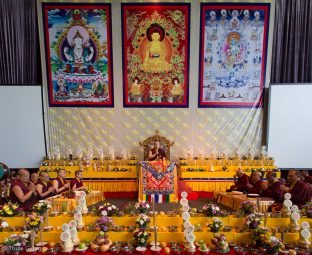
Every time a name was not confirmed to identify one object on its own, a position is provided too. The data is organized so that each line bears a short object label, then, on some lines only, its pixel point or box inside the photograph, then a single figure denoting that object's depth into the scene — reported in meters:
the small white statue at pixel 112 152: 9.76
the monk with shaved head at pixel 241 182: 7.73
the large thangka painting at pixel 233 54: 9.37
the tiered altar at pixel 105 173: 8.95
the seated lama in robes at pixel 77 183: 7.57
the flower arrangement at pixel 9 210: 5.38
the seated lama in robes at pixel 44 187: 6.76
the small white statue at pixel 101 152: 9.68
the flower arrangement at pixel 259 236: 4.57
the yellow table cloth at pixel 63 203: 6.20
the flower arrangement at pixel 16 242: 4.54
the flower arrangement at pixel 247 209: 5.35
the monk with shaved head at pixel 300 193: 6.24
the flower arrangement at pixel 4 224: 5.06
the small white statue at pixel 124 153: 9.71
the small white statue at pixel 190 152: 9.77
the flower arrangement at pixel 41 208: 5.02
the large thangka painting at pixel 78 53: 9.42
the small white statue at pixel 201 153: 9.81
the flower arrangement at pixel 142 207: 5.35
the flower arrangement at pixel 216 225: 4.82
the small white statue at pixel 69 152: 9.70
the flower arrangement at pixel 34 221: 4.71
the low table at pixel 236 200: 6.59
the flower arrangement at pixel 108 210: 5.26
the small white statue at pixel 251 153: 9.74
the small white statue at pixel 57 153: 9.69
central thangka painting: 9.41
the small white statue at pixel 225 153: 9.82
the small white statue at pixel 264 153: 9.60
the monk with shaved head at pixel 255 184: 7.27
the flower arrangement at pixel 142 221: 4.85
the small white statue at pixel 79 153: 9.56
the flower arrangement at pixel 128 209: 5.40
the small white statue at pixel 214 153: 9.77
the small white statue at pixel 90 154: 9.62
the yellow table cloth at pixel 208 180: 8.90
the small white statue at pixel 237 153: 9.90
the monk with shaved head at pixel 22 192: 6.08
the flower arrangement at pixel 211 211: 5.24
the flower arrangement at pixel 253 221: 4.76
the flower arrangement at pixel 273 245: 4.46
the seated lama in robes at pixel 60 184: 7.21
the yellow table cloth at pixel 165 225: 4.91
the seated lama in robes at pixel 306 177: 7.32
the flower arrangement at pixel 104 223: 4.88
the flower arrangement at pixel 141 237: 4.66
